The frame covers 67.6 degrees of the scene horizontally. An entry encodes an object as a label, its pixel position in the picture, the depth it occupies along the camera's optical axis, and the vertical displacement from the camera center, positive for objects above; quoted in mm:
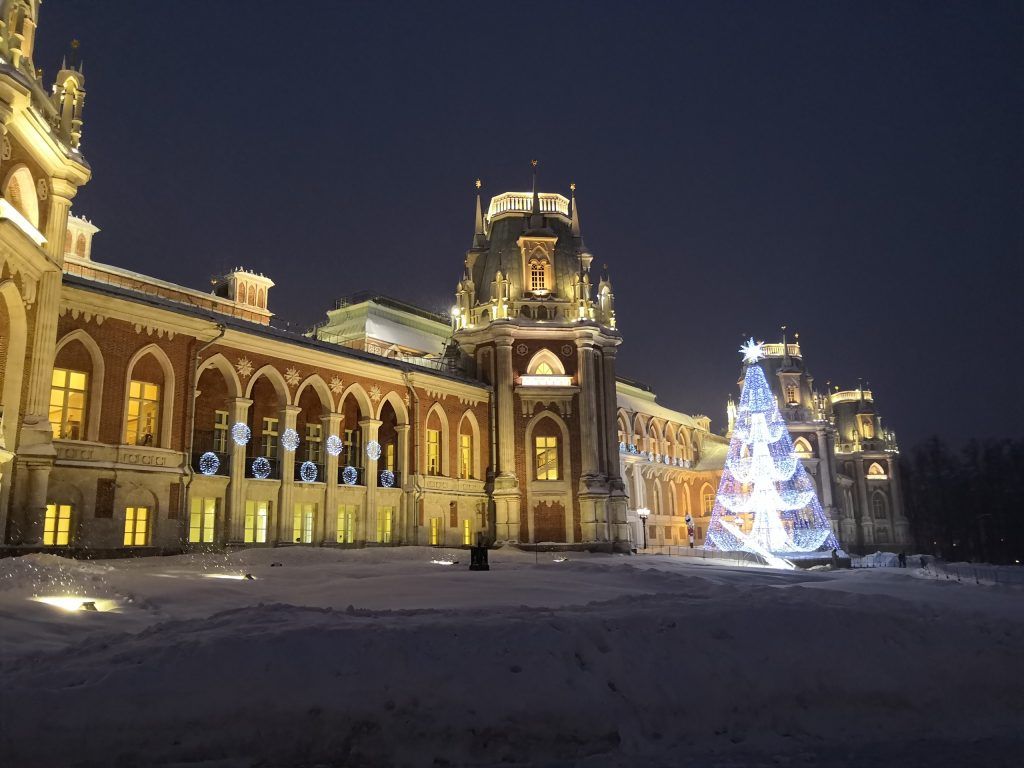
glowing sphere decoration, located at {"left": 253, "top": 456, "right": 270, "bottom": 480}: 27328 +2414
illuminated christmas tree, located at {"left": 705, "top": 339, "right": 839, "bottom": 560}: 40812 +2170
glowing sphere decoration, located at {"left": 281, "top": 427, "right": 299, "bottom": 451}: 28109 +3490
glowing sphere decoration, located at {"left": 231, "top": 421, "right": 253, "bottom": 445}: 26312 +3525
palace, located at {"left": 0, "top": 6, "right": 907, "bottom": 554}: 20094 +5178
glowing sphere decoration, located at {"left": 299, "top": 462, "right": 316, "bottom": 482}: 29078 +2395
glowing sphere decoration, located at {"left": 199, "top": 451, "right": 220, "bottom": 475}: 25453 +2428
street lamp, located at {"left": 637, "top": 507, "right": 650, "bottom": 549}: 53781 +995
